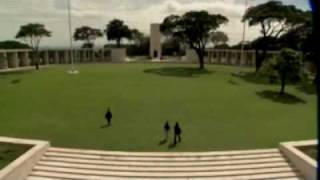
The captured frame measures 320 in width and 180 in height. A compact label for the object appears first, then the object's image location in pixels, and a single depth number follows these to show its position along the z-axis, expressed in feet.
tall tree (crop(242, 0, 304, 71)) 148.15
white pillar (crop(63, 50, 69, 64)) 221.15
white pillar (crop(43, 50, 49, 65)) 212.11
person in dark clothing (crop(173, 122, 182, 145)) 59.34
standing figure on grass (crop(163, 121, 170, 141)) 61.93
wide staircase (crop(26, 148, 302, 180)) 50.96
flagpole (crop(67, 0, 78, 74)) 151.00
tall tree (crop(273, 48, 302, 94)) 99.81
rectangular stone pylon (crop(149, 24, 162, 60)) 245.65
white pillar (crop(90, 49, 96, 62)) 235.24
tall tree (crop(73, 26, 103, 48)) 261.44
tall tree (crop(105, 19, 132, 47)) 252.83
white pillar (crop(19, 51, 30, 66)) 193.88
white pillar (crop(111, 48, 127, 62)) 232.53
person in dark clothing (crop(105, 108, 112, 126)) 69.97
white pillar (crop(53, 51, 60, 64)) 217.36
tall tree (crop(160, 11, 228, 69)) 166.30
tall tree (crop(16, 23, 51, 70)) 199.82
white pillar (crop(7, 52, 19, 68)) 184.02
